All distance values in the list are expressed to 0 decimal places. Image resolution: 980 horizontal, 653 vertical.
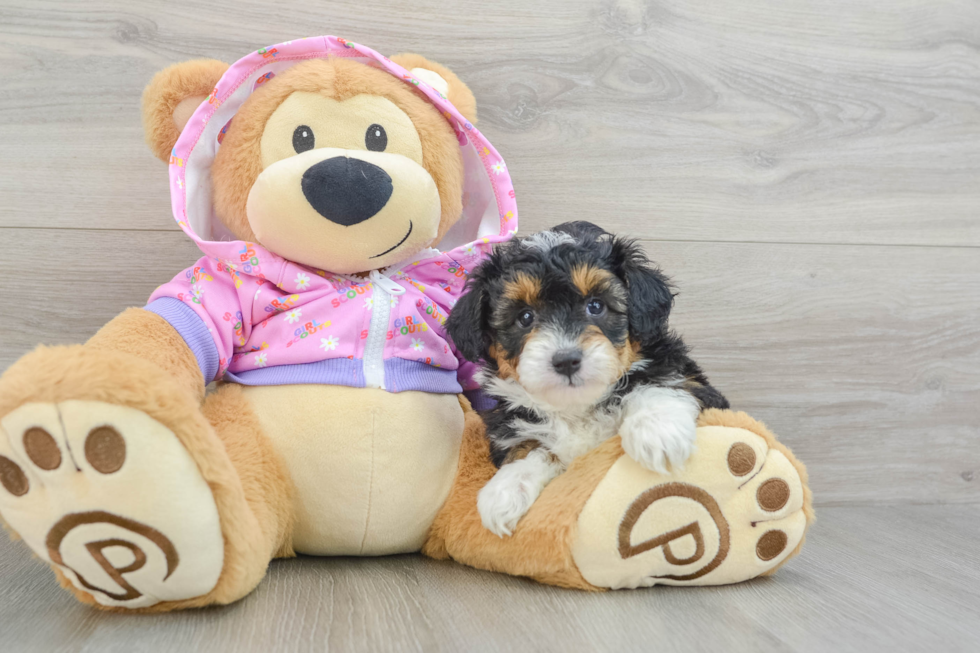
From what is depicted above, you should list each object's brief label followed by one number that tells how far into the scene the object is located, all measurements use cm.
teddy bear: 68
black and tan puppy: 75
